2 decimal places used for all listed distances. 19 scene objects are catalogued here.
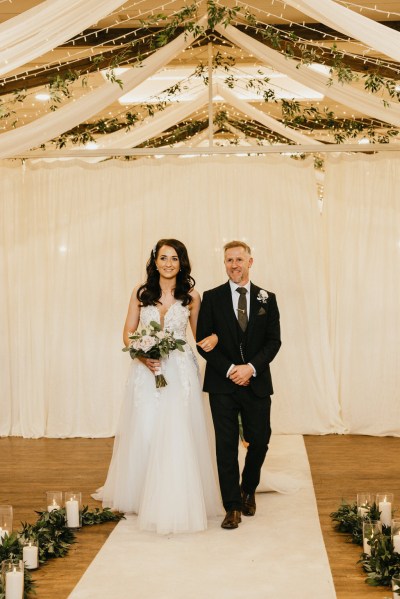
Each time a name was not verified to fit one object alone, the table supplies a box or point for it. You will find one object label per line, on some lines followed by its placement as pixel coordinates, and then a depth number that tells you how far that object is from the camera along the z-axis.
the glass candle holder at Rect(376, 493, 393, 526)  4.30
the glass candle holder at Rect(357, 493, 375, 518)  4.41
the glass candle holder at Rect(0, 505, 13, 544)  4.04
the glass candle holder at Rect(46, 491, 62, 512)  4.60
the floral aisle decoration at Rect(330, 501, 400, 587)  3.70
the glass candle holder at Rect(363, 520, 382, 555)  3.96
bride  4.54
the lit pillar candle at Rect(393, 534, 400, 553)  3.77
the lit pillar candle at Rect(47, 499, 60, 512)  4.59
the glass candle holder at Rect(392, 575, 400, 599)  3.18
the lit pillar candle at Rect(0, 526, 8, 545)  3.96
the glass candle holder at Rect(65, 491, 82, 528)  4.58
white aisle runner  3.63
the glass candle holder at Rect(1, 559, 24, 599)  3.34
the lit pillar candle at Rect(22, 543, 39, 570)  3.88
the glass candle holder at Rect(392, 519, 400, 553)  3.78
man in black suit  4.63
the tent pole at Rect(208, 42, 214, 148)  7.07
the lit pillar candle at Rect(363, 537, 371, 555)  3.99
